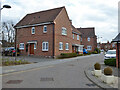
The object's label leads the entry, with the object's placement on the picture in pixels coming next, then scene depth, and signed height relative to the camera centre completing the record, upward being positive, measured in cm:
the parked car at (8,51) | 1781 -79
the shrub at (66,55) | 1691 -152
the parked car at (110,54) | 1130 -92
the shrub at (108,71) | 455 -123
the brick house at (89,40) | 3518 +288
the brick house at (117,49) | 768 -17
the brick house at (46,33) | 1620 +275
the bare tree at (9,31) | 3155 +591
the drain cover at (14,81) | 477 -188
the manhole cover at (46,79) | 531 -191
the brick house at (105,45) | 7734 +188
